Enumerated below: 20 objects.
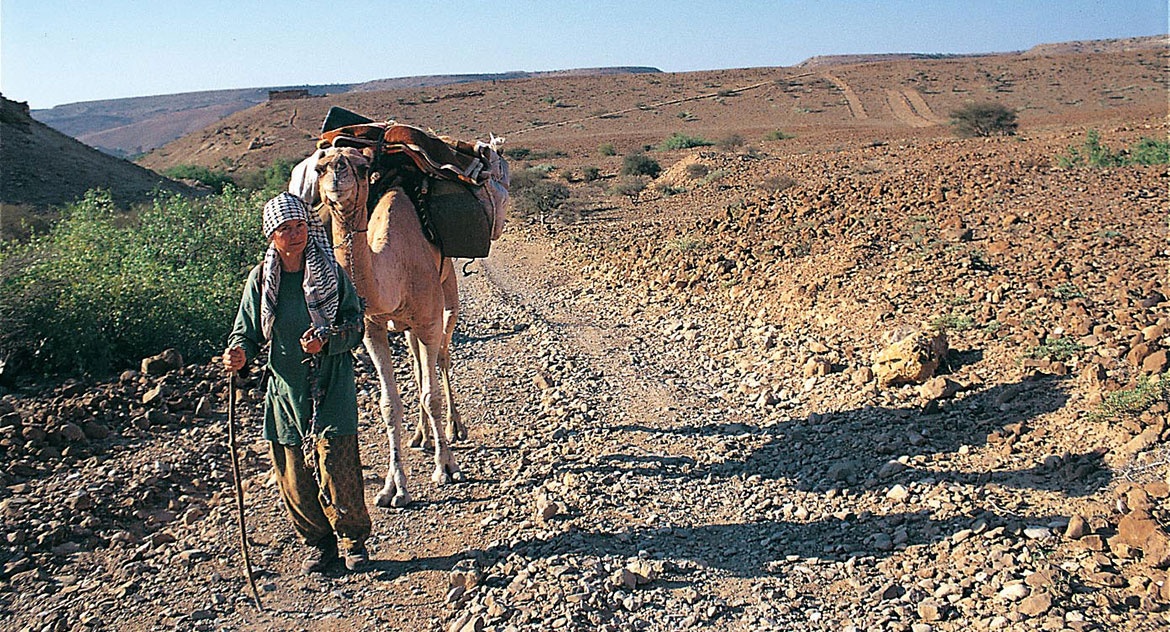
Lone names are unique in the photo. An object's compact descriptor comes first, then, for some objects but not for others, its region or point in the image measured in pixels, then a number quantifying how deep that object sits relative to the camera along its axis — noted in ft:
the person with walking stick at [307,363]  14.29
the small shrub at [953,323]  23.97
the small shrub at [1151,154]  44.27
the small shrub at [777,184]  52.70
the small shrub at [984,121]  89.10
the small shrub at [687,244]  39.32
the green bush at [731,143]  92.50
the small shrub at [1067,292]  24.11
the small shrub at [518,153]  110.01
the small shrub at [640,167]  74.64
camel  15.88
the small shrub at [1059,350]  20.59
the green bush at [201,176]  96.07
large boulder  21.66
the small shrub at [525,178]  67.51
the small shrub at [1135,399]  16.81
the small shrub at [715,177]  60.18
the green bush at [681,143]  102.75
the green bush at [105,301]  25.44
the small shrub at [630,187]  63.31
